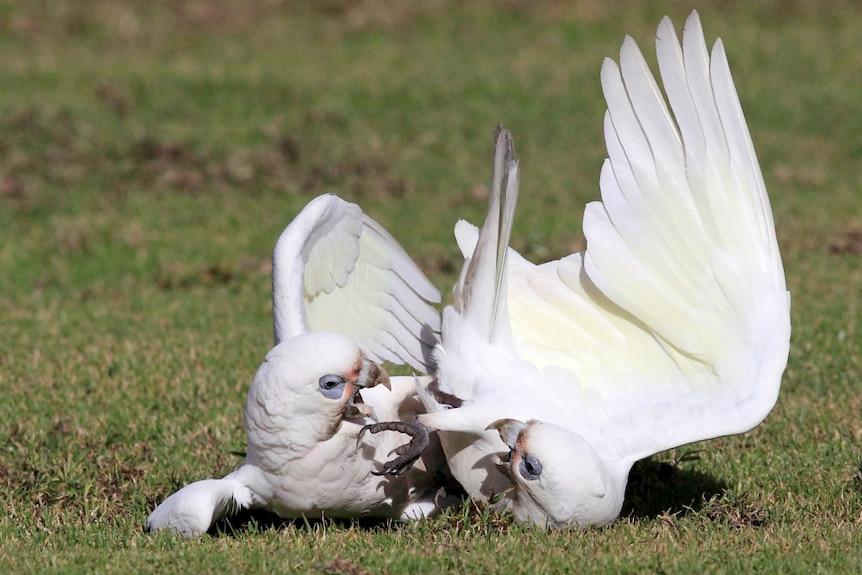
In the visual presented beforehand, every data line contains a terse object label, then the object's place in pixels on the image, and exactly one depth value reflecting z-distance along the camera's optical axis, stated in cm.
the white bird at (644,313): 807
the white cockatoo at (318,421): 790
